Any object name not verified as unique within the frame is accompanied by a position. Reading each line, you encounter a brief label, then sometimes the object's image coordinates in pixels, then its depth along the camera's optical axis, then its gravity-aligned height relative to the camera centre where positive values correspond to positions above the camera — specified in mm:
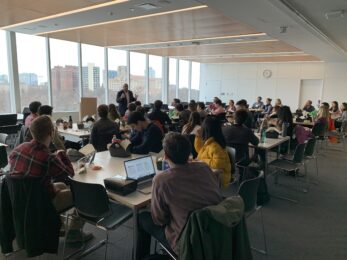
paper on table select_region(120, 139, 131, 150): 3365 -720
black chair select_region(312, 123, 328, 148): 6626 -964
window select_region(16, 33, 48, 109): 7941 +444
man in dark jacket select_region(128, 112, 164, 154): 3465 -632
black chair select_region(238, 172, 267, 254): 2285 -882
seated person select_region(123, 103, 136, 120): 6022 -479
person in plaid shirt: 2141 -609
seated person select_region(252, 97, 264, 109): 11869 -723
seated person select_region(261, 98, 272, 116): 10483 -728
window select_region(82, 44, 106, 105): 9656 +433
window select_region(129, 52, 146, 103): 11484 +441
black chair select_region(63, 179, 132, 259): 2115 -965
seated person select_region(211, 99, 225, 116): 8041 -619
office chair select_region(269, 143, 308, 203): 4020 -1100
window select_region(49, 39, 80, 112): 8754 +253
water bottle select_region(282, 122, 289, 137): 5000 -717
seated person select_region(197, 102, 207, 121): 7554 -555
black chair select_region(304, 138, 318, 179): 4383 -938
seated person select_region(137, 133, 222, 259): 1739 -652
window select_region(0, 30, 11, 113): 7531 +18
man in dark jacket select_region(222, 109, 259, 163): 3908 -689
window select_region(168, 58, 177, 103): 13656 +361
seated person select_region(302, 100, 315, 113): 10219 -692
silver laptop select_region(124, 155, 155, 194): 2318 -749
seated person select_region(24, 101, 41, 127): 4266 -393
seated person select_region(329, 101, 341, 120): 9447 -739
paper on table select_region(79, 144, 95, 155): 3033 -726
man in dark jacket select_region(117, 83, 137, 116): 7945 -407
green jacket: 1614 -875
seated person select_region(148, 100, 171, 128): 5785 -615
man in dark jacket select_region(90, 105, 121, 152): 4028 -677
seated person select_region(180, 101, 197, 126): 6059 -668
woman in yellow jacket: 2793 -631
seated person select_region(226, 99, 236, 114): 10223 -755
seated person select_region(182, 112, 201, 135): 4348 -585
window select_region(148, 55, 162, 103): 12445 +382
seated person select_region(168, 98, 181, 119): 7865 -797
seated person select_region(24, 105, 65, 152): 3593 -773
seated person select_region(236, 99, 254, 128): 5984 -401
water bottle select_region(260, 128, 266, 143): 4457 -774
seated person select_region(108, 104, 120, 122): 5550 -568
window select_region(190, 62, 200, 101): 15586 +249
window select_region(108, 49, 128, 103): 10641 +537
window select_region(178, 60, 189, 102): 14502 +315
